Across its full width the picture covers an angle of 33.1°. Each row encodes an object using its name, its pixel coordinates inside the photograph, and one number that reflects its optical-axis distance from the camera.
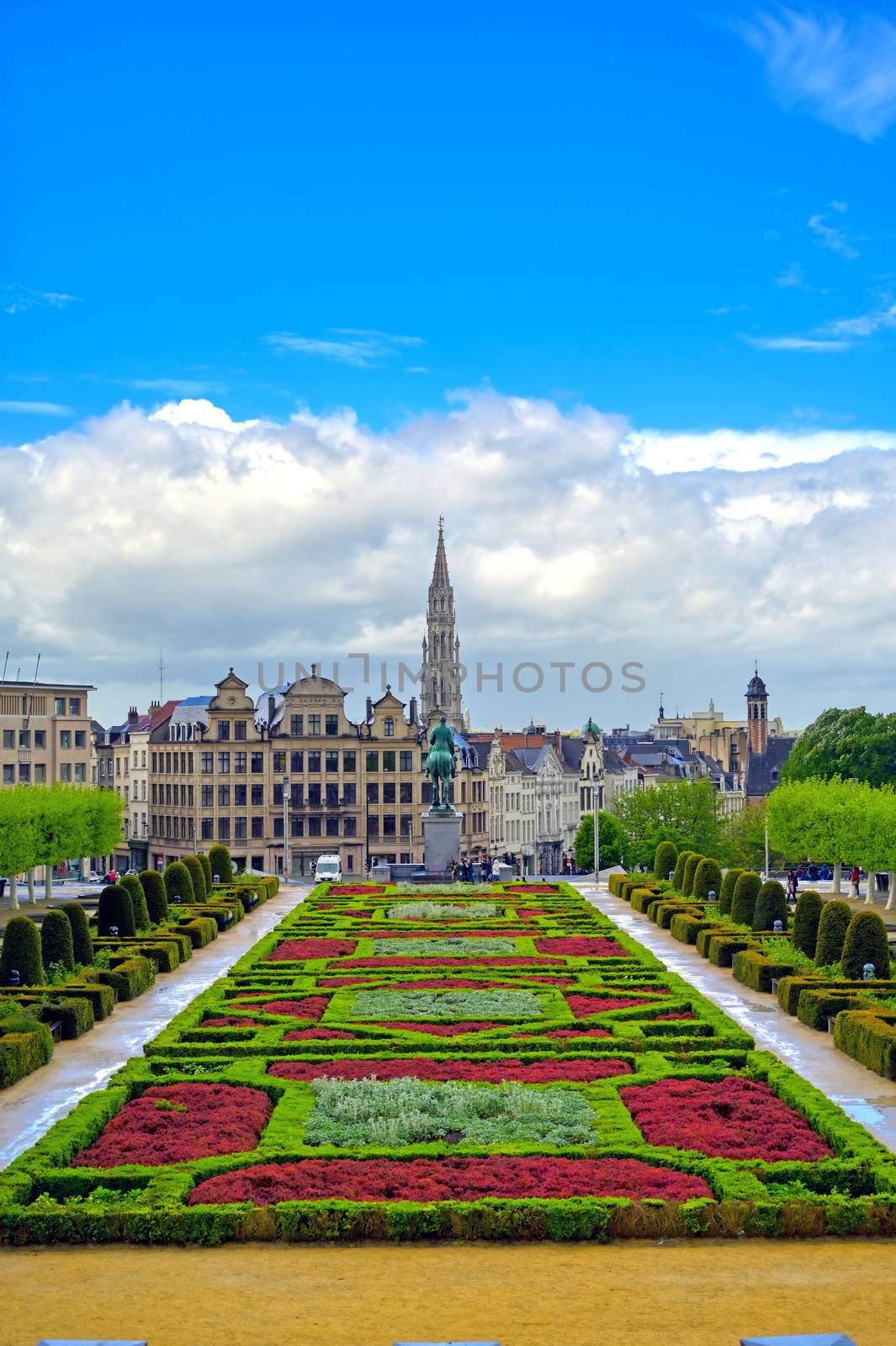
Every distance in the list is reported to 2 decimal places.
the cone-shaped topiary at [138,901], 47.38
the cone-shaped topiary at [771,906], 47.03
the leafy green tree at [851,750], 88.50
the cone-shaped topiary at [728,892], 52.16
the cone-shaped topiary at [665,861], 67.12
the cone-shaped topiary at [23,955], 35.44
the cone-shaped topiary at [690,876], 58.82
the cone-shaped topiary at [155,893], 50.78
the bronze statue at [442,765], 64.69
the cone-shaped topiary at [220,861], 66.31
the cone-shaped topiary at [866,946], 36.72
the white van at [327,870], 81.80
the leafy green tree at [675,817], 91.06
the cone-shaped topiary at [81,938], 39.50
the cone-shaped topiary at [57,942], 38.34
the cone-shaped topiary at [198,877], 57.81
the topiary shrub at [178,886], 56.31
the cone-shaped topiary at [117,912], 45.62
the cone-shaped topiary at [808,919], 41.50
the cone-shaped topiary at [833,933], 39.16
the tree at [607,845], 94.50
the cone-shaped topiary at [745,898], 49.91
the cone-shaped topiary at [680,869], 60.81
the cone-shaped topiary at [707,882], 57.44
